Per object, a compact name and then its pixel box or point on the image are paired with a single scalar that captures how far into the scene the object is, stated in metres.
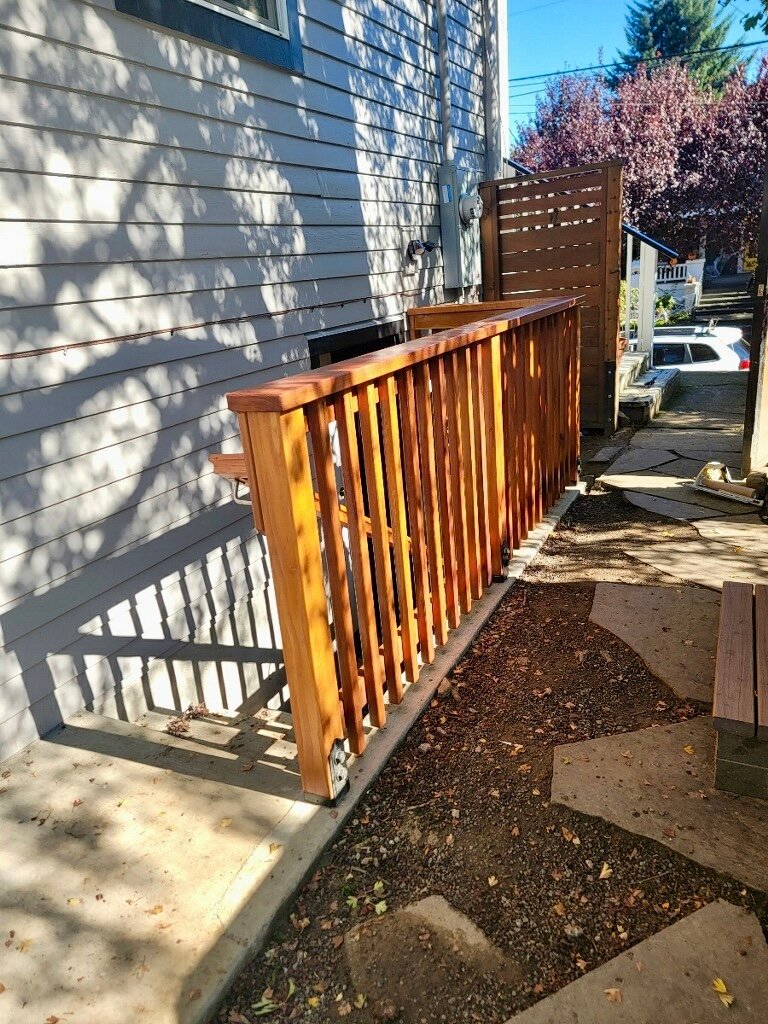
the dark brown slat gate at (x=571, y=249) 6.70
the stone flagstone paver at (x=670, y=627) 2.76
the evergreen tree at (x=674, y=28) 38.62
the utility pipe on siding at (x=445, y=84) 5.97
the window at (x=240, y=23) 3.11
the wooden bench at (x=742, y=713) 1.97
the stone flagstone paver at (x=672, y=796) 1.93
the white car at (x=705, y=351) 9.73
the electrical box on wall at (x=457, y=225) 6.28
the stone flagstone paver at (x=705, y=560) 3.61
